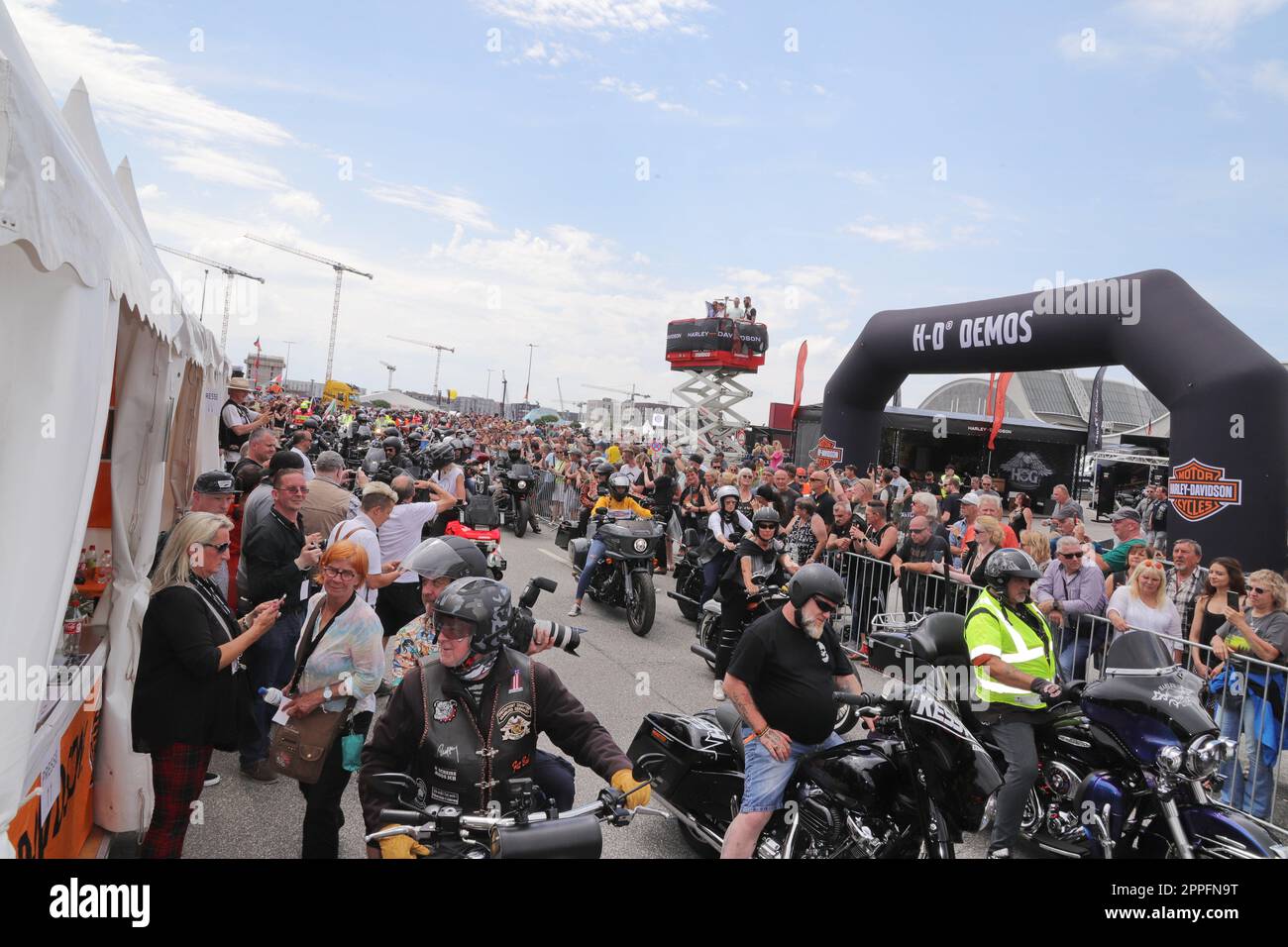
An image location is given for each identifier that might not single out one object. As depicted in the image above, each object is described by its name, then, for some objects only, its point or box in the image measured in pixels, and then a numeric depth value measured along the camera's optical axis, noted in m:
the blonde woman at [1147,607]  6.46
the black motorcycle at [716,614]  7.60
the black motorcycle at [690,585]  9.74
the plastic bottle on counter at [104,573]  4.61
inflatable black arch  8.79
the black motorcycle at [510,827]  2.33
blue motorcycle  3.74
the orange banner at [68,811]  3.10
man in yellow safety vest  4.51
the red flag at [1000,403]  25.27
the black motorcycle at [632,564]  9.57
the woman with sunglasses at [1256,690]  5.52
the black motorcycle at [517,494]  16.36
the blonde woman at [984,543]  7.34
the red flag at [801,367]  25.45
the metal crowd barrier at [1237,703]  5.51
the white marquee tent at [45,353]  2.22
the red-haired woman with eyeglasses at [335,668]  3.59
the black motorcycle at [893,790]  3.64
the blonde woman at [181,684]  3.55
